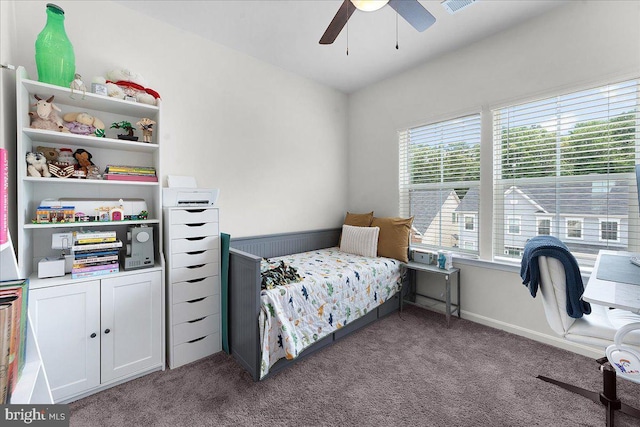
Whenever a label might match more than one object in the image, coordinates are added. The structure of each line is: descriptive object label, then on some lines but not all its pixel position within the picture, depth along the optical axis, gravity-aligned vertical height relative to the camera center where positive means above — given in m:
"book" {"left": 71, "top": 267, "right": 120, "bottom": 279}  1.67 -0.42
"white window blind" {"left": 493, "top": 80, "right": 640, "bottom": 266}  1.99 +0.32
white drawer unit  1.98 -0.57
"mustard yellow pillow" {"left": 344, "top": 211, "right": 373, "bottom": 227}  3.34 -0.13
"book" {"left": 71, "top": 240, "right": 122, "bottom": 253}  1.71 -0.25
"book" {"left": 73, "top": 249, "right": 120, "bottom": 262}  1.71 -0.30
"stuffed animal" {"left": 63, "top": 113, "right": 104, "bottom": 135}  1.83 +0.58
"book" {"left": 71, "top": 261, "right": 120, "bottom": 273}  1.68 -0.39
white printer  2.07 +0.11
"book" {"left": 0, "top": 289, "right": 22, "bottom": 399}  0.66 -0.33
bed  1.84 -0.75
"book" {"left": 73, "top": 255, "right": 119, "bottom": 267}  1.70 -0.34
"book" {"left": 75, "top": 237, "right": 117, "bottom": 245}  1.73 -0.21
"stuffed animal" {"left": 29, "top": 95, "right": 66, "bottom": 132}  1.65 +0.57
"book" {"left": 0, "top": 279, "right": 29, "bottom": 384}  0.73 -0.28
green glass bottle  1.64 +0.96
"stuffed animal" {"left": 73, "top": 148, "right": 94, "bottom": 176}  1.90 +0.35
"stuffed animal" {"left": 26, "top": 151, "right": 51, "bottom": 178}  1.65 +0.26
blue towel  1.42 -0.33
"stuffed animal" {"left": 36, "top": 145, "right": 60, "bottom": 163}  1.79 +0.37
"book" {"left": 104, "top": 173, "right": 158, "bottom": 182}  1.88 +0.22
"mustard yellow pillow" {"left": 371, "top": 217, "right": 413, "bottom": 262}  2.95 -0.33
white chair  1.41 -0.61
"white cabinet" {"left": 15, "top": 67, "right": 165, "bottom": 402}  1.57 -0.49
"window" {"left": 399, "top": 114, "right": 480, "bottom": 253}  2.78 +0.31
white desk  1.05 -0.36
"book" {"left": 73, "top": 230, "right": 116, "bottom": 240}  1.74 -0.18
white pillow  3.05 -0.37
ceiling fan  1.59 +1.24
